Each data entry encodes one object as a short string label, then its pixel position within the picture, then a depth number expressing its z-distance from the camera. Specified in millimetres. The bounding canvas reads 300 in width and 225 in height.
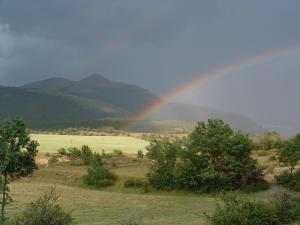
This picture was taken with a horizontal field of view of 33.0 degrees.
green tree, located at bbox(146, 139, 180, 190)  62969
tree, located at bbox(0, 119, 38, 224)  29484
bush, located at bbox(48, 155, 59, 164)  94500
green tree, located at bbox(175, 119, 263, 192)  60312
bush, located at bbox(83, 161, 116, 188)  67000
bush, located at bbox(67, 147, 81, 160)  95494
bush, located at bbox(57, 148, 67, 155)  109312
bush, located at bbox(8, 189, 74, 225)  22172
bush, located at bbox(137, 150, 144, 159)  100269
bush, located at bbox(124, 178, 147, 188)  65062
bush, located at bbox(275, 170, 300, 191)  57369
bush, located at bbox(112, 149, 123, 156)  107344
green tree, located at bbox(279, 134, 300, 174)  61400
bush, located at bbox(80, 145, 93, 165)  90625
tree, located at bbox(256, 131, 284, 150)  98262
